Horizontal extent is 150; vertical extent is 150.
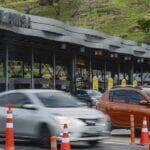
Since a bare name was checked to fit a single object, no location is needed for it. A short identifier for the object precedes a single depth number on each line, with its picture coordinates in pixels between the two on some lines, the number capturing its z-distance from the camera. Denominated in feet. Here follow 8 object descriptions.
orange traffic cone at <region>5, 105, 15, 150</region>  48.47
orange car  72.84
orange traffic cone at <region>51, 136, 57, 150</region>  38.05
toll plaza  124.40
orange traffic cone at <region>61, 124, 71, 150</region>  39.04
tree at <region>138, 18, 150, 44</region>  232.73
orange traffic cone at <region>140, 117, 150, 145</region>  56.18
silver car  56.18
